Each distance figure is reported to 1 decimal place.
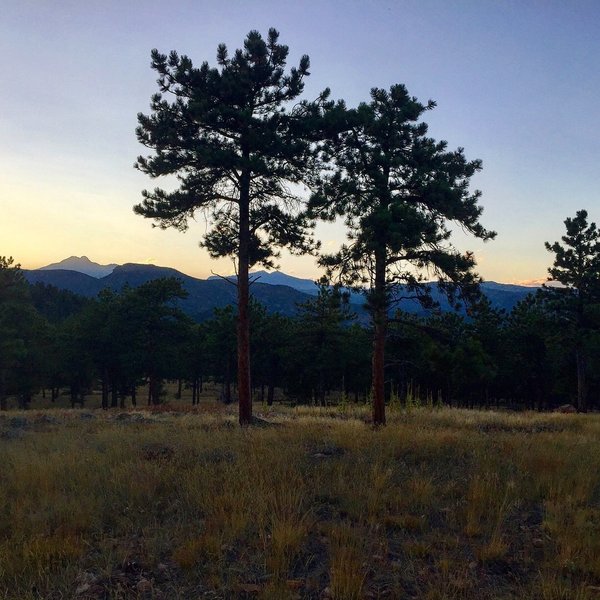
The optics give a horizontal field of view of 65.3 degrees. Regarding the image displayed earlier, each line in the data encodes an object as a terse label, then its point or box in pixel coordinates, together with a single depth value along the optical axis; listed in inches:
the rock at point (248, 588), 167.8
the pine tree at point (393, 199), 540.7
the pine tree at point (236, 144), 590.6
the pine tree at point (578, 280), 1306.6
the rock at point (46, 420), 734.5
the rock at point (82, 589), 169.4
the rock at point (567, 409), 1311.1
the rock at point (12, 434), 536.1
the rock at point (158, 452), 343.2
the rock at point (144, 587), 171.6
